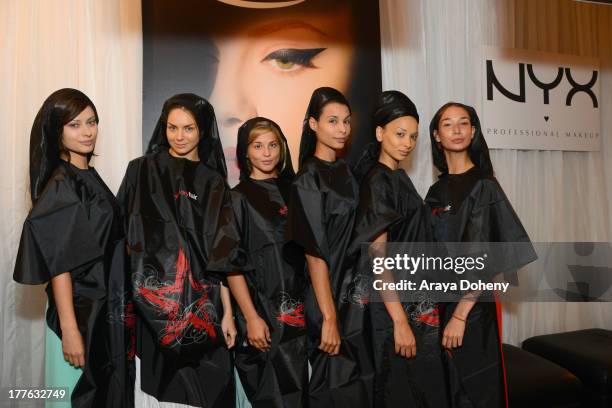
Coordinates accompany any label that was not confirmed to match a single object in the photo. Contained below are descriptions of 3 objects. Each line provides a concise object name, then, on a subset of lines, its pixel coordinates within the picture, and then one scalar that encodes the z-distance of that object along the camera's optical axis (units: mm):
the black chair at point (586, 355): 2270
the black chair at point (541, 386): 2160
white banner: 2771
